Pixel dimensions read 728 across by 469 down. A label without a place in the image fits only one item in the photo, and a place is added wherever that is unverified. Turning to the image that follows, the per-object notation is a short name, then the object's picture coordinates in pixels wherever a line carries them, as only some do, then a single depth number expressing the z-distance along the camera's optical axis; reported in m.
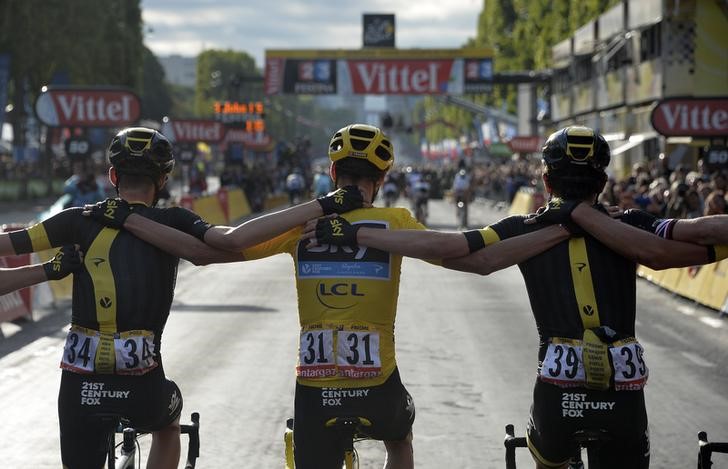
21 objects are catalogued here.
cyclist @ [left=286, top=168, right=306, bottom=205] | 56.72
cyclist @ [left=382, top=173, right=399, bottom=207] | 48.34
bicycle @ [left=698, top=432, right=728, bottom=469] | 5.65
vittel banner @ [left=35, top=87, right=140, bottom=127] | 30.89
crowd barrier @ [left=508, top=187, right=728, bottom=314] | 18.41
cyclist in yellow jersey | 5.40
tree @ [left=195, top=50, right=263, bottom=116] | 172.75
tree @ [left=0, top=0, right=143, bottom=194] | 59.09
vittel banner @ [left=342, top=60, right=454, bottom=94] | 66.31
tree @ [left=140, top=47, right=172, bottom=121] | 148.75
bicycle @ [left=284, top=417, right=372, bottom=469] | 5.36
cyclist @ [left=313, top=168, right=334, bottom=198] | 47.72
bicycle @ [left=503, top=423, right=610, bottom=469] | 5.19
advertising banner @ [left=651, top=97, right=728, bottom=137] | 27.69
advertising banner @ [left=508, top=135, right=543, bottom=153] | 65.06
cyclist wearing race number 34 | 5.46
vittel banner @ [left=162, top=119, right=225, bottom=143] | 49.81
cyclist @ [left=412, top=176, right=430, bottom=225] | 42.50
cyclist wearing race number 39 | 5.23
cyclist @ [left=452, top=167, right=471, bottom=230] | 40.66
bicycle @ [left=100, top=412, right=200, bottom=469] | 5.45
